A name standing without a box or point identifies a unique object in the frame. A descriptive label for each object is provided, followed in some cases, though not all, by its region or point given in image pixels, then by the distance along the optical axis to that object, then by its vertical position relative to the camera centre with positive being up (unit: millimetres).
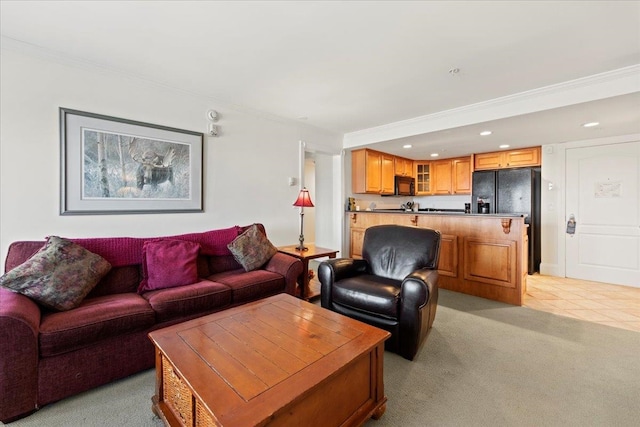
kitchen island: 3211 -497
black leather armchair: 2064 -621
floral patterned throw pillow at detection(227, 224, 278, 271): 2900 -403
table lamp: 3568 +119
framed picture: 2430 +424
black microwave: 5672 +533
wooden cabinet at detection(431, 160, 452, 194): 5898 +760
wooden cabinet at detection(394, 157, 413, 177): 5742 +952
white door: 3930 +4
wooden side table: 3116 -517
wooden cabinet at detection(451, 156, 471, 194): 5572 +741
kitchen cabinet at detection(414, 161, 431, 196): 6188 +761
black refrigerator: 4562 +260
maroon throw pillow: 2344 -465
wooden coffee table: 1056 -686
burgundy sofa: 1487 -716
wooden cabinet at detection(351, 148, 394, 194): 4980 +717
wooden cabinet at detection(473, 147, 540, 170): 4750 +946
